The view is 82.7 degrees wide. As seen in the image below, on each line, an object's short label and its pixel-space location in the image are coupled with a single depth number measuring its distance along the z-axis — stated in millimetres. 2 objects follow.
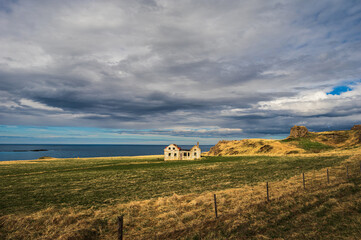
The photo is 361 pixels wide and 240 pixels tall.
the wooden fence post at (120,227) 11609
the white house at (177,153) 88938
